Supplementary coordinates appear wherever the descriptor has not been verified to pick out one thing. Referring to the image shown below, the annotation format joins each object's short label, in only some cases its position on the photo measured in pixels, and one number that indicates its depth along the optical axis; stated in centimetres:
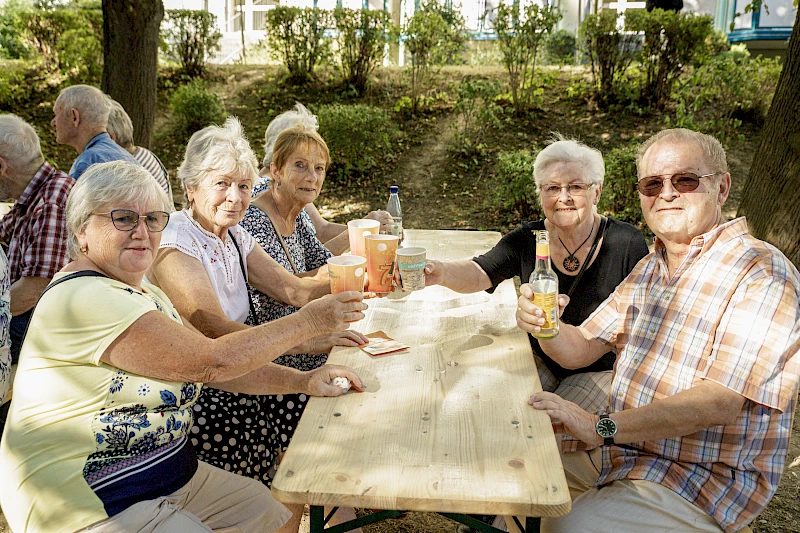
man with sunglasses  204
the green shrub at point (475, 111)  934
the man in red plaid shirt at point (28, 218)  337
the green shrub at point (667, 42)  934
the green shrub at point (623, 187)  738
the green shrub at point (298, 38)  1084
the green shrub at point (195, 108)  1029
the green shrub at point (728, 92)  840
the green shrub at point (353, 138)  903
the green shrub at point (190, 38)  1134
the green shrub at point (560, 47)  1180
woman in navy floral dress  338
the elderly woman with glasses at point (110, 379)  186
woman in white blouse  264
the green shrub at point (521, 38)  960
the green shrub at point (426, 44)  1002
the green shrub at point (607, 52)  962
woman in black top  316
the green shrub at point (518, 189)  761
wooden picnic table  166
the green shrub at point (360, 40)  1059
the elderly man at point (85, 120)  490
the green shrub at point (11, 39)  1184
